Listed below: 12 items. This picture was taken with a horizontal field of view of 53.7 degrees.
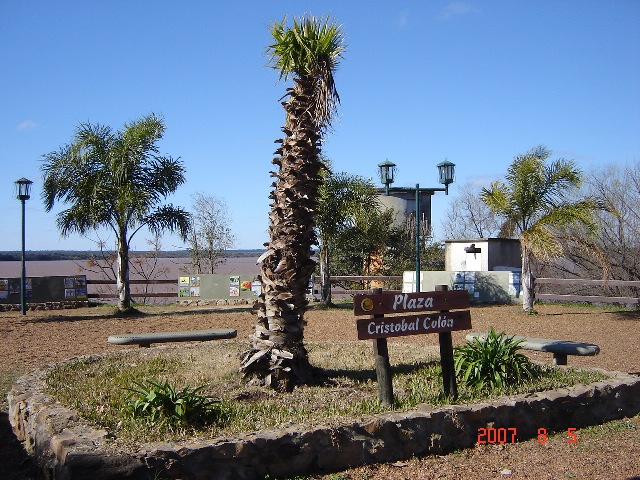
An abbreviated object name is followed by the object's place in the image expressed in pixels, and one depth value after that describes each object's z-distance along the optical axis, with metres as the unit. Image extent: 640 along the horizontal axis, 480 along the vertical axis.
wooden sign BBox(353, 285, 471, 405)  6.03
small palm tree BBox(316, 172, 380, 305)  19.53
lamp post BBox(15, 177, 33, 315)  18.73
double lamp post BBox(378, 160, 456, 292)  17.08
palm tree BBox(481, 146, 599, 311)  16.20
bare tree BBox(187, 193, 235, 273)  30.52
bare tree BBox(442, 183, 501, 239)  37.03
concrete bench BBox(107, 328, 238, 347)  9.42
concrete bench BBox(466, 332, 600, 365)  8.22
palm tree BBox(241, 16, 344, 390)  7.07
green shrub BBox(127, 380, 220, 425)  5.30
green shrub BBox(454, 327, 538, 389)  6.92
